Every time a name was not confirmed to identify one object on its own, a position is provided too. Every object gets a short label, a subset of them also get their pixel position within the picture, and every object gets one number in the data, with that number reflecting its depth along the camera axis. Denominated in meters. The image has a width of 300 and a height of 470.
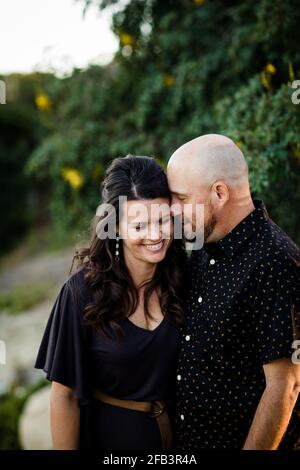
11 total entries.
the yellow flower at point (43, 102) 5.07
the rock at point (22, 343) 5.80
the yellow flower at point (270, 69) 2.94
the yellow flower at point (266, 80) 2.95
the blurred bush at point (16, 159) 12.54
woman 2.32
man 1.96
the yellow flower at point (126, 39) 4.14
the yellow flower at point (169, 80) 4.27
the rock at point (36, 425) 4.23
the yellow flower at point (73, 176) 4.76
